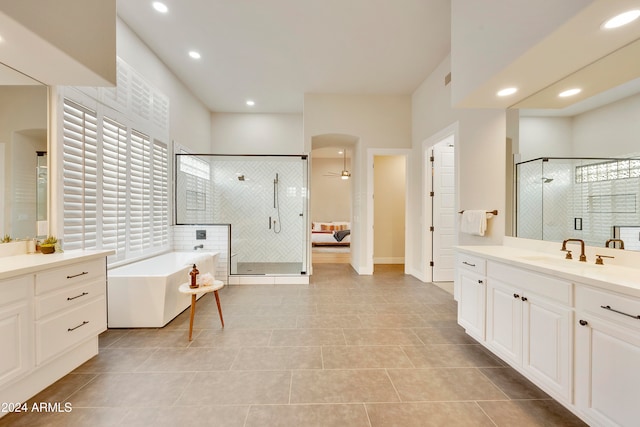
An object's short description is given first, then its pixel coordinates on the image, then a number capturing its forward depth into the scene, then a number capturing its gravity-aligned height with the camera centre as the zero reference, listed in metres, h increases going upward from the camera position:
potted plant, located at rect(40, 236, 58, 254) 2.12 -0.26
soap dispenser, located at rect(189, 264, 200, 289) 2.69 -0.65
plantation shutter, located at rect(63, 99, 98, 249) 2.44 +0.33
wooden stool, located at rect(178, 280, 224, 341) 2.53 -0.74
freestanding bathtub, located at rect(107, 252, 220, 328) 2.74 -0.87
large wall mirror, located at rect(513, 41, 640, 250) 1.71 +0.41
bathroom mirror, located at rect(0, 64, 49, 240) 2.02 +0.44
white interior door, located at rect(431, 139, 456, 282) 4.54 +0.01
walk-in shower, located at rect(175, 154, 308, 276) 4.80 +0.16
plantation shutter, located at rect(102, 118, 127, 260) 2.87 +0.27
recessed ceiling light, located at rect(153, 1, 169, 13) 2.83 +2.13
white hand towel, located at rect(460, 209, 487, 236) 2.98 -0.10
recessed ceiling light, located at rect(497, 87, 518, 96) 2.31 +1.03
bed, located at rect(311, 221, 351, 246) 7.06 -0.67
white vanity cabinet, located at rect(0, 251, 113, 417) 1.55 -0.68
